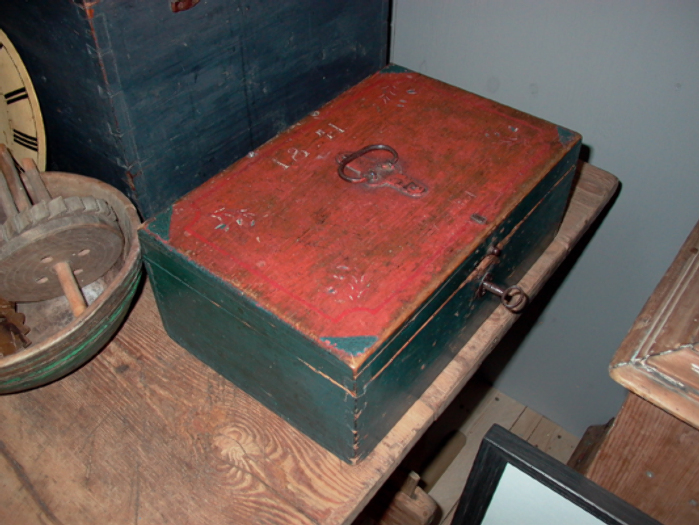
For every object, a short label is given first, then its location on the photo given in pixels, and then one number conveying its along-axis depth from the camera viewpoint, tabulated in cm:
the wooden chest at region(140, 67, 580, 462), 71
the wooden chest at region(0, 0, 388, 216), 73
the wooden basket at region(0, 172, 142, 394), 71
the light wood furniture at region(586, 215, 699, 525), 65
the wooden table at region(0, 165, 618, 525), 74
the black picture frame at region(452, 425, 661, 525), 57
